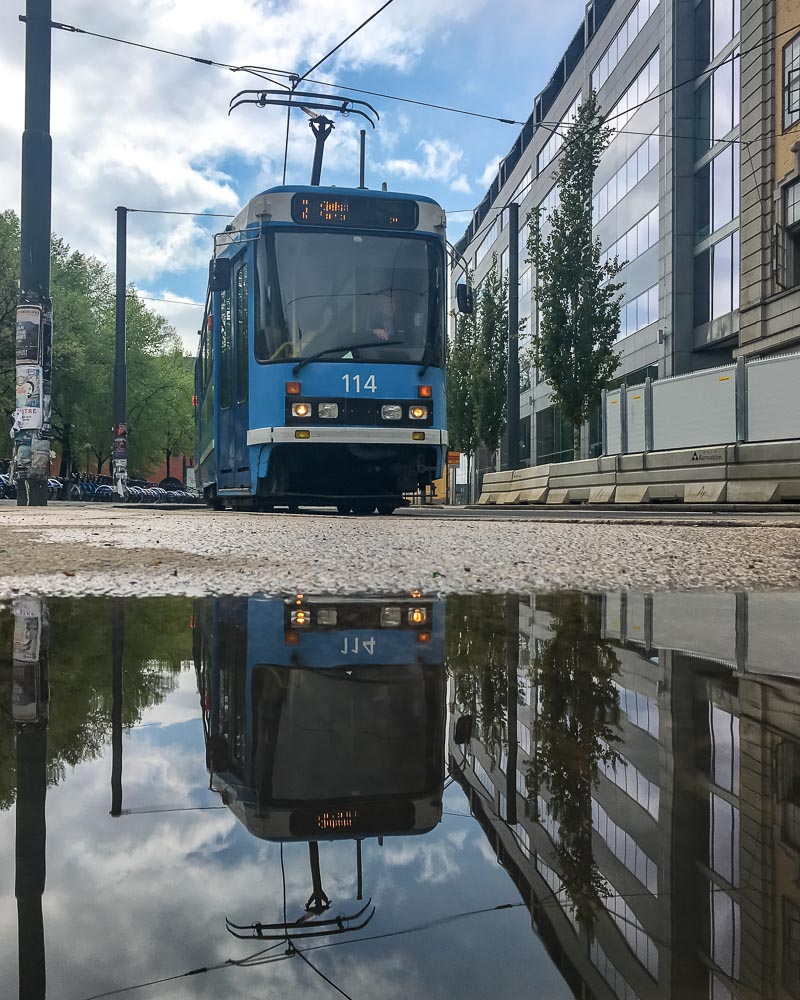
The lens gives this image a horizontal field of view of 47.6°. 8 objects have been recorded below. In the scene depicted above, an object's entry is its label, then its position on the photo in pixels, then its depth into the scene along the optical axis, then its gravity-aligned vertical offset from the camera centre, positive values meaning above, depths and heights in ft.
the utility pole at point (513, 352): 84.28 +15.25
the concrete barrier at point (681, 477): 46.03 +2.40
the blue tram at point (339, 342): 35.45 +6.88
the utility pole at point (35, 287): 40.47 +10.78
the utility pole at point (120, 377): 85.47 +13.15
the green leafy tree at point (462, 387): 131.44 +18.91
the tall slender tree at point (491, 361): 125.08 +21.40
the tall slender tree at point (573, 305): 81.56 +19.30
